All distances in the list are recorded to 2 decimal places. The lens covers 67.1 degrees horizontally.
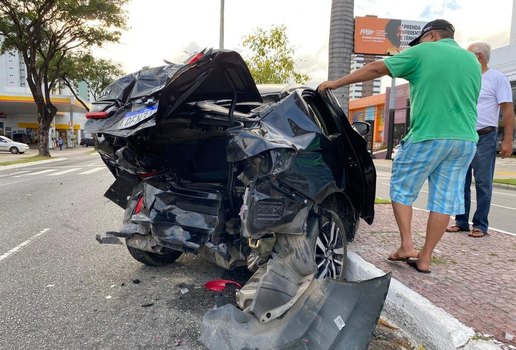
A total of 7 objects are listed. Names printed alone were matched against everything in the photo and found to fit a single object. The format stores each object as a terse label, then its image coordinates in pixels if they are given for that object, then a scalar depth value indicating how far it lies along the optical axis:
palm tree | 6.31
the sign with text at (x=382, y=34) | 23.62
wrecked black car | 2.42
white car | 32.31
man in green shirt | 3.02
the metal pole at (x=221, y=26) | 13.73
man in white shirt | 4.16
